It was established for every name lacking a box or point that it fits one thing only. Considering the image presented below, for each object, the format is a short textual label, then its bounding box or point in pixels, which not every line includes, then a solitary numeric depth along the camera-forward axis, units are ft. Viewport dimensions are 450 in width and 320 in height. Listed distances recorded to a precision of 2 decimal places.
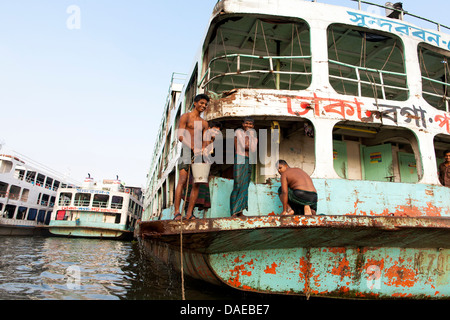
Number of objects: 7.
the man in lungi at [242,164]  12.83
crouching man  12.78
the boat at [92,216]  65.31
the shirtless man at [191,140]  12.77
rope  10.62
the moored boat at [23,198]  68.64
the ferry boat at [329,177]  11.82
